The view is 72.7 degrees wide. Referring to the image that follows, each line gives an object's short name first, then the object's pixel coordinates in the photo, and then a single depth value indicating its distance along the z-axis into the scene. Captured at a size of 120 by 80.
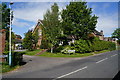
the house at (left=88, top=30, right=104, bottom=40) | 38.67
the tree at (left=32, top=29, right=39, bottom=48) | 21.61
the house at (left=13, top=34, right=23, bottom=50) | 29.30
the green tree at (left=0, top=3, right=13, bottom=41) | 13.42
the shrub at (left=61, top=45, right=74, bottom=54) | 17.44
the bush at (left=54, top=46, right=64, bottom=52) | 19.41
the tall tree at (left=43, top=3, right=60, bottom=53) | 16.42
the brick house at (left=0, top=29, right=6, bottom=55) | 9.33
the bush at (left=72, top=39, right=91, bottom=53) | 17.86
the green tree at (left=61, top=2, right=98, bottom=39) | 17.75
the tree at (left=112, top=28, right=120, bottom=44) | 57.91
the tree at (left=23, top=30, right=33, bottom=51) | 20.04
